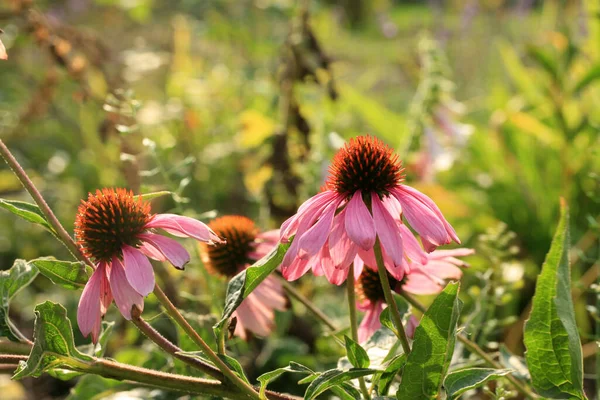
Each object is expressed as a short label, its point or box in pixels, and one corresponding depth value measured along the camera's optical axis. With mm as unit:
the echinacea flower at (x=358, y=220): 590
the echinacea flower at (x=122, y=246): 595
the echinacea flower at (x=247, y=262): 705
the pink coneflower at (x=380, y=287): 668
